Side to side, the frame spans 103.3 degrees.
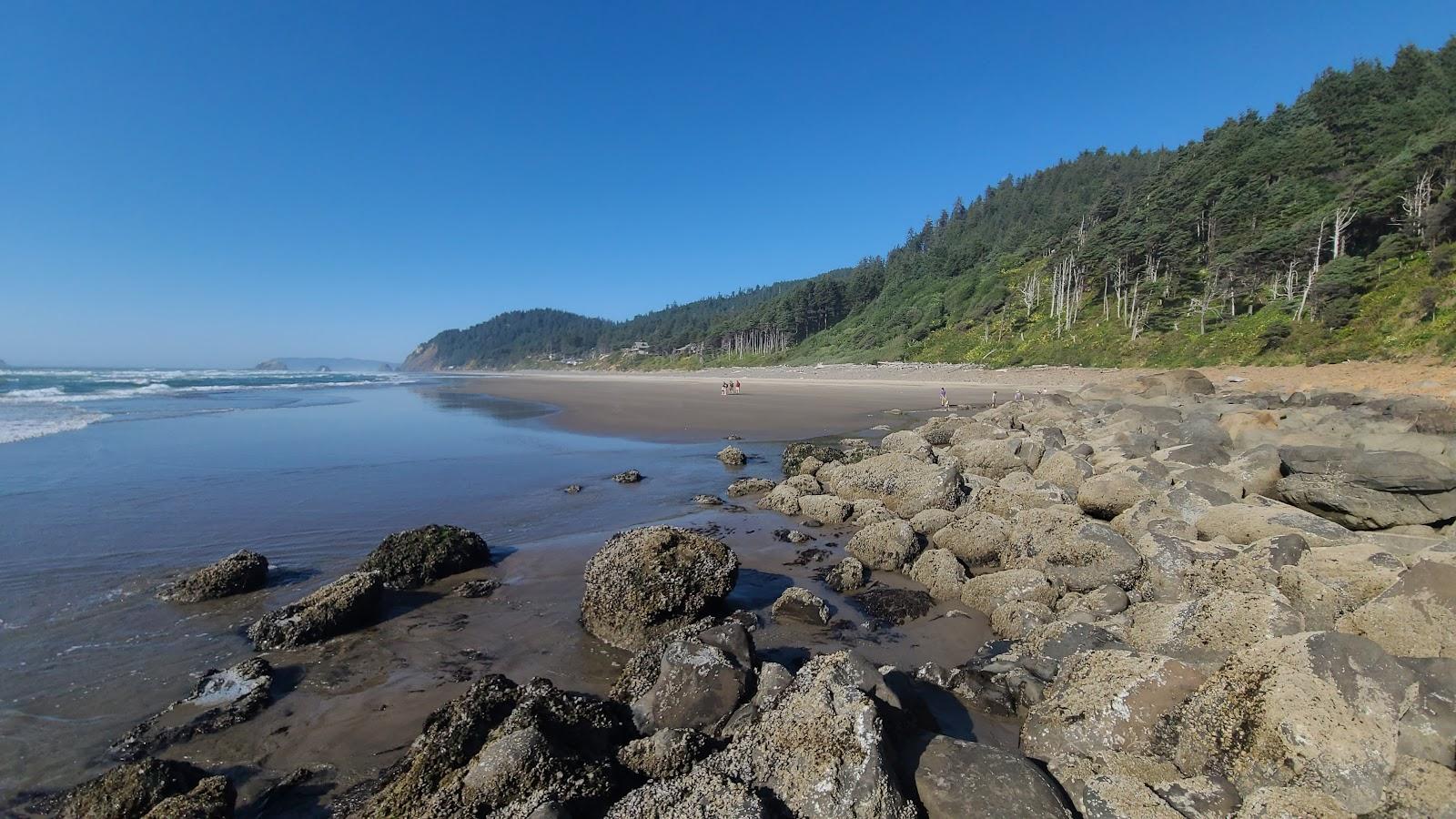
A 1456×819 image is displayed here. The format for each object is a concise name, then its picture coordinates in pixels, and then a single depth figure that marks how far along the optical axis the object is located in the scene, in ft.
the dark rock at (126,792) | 12.79
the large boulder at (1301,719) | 10.78
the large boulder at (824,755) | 11.33
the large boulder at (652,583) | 22.12
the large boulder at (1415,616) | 13.89
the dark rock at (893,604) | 23.76
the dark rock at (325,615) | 21.29
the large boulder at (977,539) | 27.66
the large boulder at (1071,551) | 22.50
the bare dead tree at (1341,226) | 120.57
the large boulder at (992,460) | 40.73
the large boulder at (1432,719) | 10.32
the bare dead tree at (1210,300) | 139.68
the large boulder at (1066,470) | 33.76
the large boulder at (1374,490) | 23.02
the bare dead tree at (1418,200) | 114.62
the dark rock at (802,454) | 50.45
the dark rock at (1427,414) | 34.65
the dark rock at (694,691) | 15.08
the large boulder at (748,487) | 44.57
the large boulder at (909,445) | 45.42
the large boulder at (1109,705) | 13.29
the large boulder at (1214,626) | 15.05
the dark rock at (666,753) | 13.21
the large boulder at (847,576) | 26.55
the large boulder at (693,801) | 10.76
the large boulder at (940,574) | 25.21
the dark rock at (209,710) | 15.92
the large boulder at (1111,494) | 28.94
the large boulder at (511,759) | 11.93
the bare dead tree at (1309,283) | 112.47
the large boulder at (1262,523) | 21.43
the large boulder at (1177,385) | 71.41
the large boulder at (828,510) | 36.78
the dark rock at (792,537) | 33.39
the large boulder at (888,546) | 28.60
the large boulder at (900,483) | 33.53
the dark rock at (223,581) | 25.21
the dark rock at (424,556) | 27.37
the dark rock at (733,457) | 56.70
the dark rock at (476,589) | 26.35
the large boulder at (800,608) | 23.44
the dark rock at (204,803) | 12.40
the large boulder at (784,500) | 39.17
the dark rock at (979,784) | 11.06
